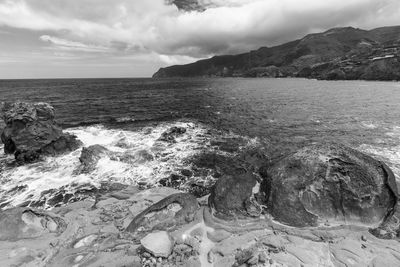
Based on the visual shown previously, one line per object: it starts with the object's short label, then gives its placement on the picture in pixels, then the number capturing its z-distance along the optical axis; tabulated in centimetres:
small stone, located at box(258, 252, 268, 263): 930
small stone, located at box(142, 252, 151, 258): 990
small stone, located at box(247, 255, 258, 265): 920
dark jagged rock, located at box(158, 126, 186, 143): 3230
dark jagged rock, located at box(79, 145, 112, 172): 2325
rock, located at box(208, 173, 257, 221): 1295
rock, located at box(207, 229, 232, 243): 1118
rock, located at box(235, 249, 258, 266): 946
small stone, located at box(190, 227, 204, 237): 1164
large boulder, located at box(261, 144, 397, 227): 1211
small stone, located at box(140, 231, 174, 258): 1002
